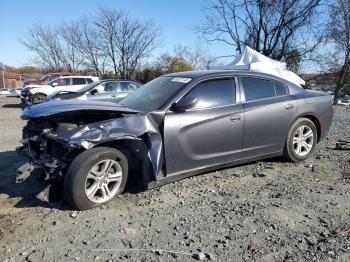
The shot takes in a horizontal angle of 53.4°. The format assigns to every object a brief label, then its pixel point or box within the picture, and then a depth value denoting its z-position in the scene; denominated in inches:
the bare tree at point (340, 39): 911.0
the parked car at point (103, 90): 494.3
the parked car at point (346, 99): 1027.4
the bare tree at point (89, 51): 1314.8
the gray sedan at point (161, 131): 152.2
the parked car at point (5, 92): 1487.5
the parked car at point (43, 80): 874.3
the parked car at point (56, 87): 704.4
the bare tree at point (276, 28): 1015.0
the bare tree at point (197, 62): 1509.6
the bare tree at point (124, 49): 1207.6
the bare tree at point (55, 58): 1443.2
